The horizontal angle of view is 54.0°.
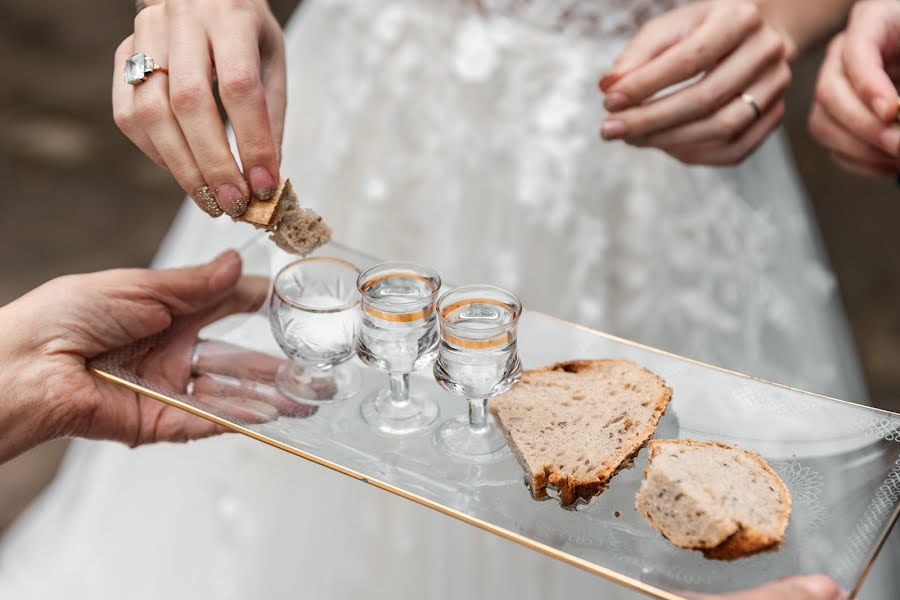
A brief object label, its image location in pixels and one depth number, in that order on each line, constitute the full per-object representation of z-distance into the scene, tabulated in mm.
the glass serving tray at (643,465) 915
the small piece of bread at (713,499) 897
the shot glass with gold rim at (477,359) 1010
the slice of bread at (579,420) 1001
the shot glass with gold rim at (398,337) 1058
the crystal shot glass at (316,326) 1162
